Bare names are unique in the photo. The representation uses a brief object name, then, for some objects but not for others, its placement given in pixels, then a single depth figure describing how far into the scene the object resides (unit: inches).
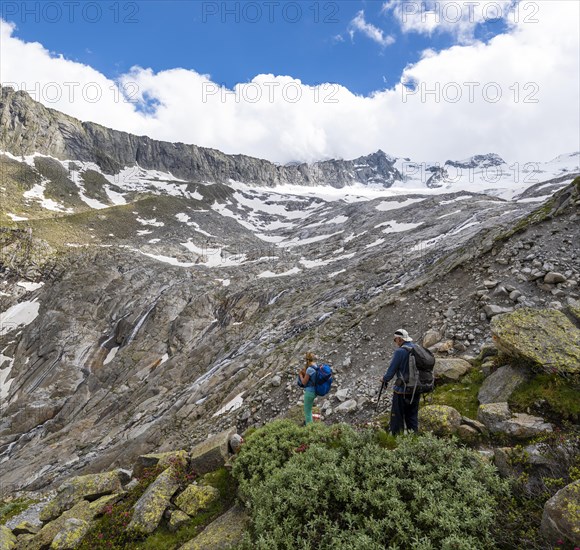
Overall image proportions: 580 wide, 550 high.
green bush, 167.3
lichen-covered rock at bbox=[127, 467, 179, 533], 278.4
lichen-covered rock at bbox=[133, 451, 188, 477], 349.7
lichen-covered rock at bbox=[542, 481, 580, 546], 141.8
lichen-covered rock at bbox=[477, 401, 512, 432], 259.3
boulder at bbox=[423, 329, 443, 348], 519.1
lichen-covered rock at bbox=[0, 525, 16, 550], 312.7
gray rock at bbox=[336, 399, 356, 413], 466.5
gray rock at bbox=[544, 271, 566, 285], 503.8
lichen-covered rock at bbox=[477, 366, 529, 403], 297.7
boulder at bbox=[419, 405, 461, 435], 271.0
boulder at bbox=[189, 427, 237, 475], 328.5
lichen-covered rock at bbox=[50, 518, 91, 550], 285.1
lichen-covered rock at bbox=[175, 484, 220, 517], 280.5
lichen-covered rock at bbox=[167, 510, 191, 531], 270.8
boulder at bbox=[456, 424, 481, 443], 261.1
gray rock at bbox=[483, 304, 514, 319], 500.7
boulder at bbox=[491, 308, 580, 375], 283.3
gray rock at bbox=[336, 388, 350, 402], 504.8
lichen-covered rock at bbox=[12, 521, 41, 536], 341.7
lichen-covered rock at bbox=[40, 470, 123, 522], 358.6
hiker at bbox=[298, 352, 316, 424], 379.6
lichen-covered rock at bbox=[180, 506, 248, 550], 229.2
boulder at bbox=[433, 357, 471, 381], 387.5
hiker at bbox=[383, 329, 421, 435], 285.9
